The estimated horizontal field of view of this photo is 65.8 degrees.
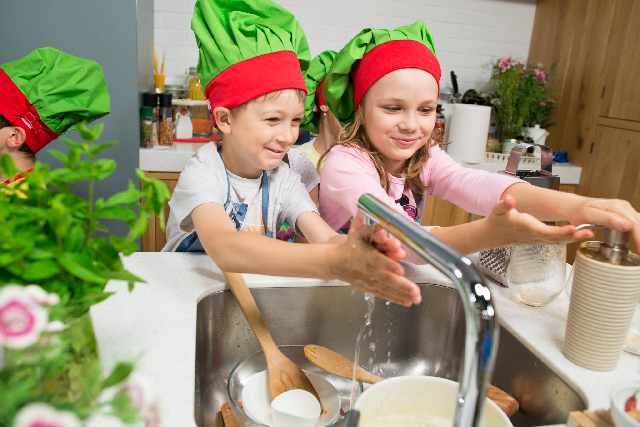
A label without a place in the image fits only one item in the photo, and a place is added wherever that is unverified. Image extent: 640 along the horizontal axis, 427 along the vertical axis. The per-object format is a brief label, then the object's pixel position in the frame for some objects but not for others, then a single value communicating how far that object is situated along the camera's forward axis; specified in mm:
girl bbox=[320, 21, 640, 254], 1059
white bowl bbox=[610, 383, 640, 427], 483
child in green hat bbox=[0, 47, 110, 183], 1236
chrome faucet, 423
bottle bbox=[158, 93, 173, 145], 2299
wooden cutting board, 517
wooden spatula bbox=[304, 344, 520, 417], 756
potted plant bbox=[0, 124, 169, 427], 353
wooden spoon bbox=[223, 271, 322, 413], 767
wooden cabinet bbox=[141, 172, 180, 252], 2256
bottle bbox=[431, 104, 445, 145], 2543
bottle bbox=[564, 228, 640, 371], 628
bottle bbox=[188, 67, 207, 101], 2525
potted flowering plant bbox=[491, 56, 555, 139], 2703
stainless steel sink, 872
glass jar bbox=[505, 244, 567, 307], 840
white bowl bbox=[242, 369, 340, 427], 738
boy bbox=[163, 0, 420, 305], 848
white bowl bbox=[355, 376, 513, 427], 641
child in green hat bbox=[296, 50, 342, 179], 1786
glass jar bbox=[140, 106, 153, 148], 2111
